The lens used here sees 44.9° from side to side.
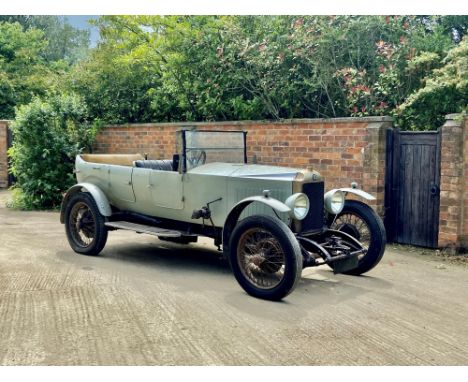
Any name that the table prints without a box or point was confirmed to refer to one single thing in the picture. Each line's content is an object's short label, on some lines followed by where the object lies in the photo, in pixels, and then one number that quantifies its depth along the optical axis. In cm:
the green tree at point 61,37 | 3336
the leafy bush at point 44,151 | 1086
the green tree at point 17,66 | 1864
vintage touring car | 498
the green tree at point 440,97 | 720
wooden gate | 709
